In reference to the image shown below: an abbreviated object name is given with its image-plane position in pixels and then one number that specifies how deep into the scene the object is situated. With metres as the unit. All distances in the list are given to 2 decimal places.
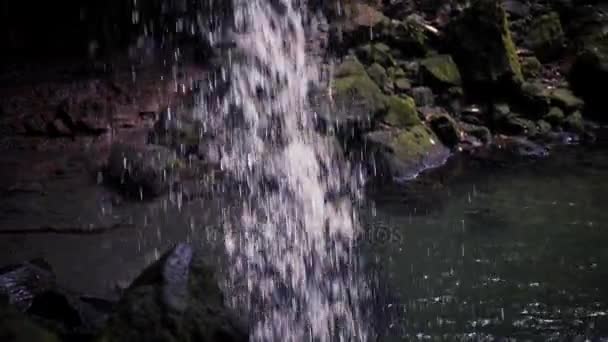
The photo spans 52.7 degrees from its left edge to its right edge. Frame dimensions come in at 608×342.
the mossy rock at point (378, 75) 10.70
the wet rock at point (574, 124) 11.25
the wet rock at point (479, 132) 10.75
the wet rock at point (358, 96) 9.50
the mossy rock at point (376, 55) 11.23
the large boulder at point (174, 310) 3.72
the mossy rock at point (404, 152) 9.08
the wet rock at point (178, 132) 8.60
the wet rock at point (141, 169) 7.68
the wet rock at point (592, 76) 12.01
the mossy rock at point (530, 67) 12.59
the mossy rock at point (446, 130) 10.41
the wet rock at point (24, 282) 4.53
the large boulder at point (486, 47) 11.54
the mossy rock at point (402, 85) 11.03
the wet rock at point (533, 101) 11.43
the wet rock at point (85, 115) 9.14
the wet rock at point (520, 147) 10.19
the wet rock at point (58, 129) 9.01
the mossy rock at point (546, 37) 13.20
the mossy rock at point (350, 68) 10.19
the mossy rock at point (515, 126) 11.01
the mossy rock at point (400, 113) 9.95
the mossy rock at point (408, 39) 11.72
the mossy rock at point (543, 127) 11.08
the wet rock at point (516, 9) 13.52
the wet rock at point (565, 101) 11.66
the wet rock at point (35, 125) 9.02
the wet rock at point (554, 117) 11.33
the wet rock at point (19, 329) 3.37
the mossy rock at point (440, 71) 11.41
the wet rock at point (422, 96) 11.06
